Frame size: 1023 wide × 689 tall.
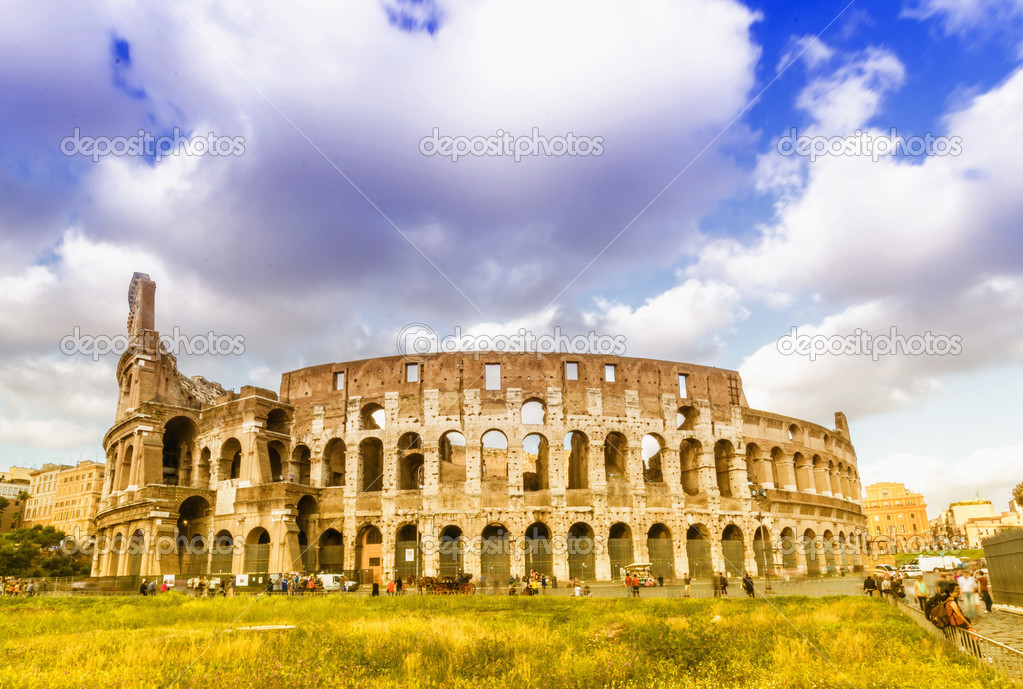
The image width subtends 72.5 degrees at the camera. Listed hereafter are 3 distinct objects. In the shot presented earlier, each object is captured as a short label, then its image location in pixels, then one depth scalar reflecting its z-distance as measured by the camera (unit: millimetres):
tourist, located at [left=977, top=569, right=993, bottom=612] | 19531
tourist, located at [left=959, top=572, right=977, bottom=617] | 17625
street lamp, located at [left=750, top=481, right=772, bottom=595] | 38500
